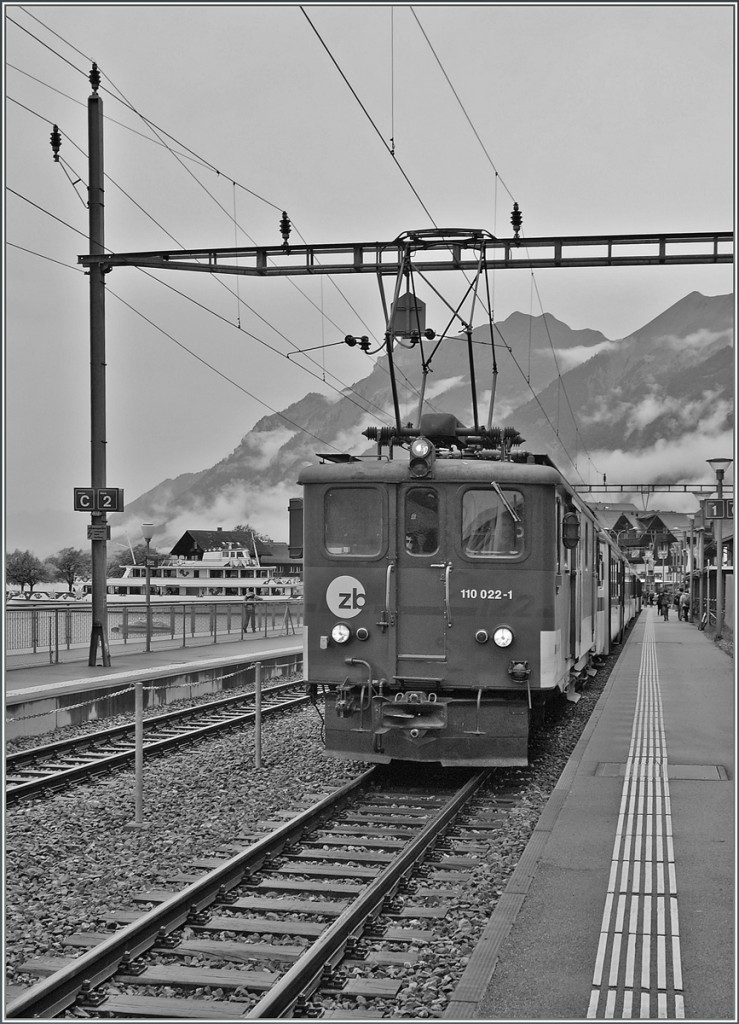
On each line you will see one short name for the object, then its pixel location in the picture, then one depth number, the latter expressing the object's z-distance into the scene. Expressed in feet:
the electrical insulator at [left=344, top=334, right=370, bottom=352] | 60.53
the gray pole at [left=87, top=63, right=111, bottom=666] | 66.90
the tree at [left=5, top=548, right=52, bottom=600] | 341.00
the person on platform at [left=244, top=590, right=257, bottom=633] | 105.43
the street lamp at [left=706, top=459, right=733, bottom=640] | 94.18
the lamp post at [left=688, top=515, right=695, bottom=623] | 147.15
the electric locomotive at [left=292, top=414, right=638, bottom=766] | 32.81
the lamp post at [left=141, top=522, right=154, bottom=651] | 80.18
